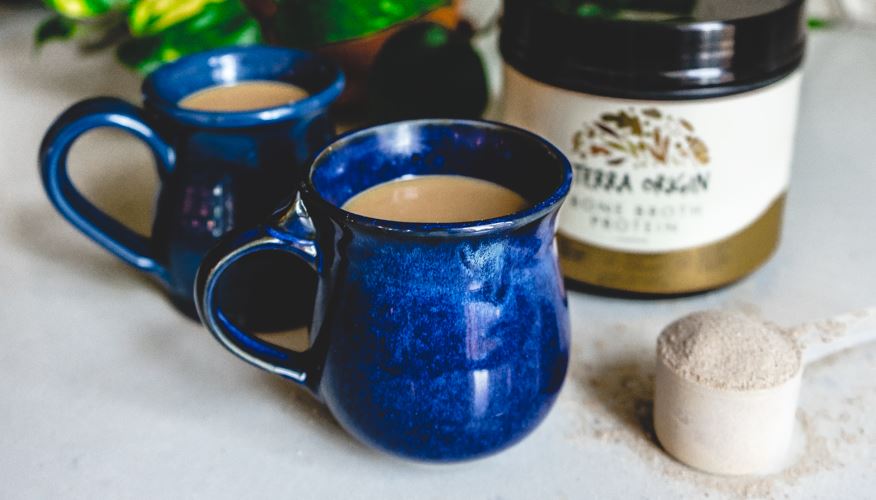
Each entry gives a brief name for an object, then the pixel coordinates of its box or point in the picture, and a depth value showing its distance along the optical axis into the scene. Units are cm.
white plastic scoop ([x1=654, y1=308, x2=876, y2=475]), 38
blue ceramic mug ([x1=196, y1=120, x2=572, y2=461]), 35
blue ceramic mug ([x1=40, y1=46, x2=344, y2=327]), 47
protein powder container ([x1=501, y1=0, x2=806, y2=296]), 46
